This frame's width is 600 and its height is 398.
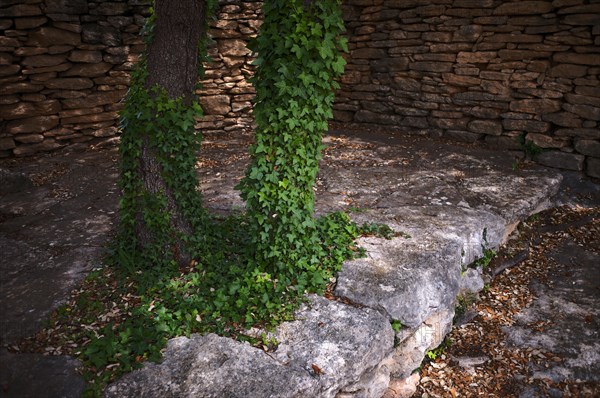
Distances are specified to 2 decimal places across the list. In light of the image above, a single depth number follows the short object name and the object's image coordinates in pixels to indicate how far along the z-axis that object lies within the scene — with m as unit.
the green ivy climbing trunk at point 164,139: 2.93
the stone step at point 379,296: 2.26
